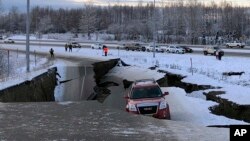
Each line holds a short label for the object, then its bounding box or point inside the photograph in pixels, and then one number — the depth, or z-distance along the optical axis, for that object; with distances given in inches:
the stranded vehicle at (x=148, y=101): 746.8
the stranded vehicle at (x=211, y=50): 2484.5
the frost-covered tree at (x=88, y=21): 5465.6
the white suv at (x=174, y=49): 2813.5
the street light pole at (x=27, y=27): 1430.9
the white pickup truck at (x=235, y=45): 3189.0
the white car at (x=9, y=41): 4563.5
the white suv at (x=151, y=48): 3083.2
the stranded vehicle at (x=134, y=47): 3264.8
